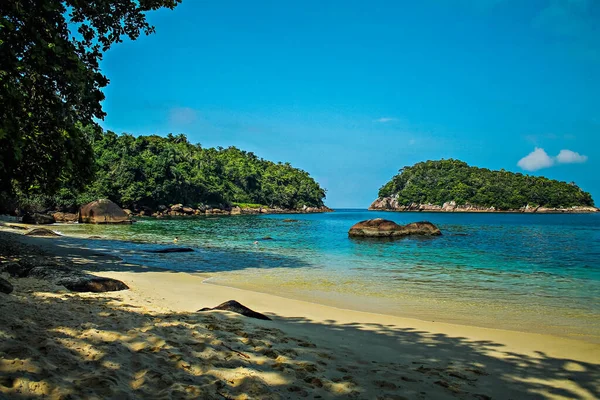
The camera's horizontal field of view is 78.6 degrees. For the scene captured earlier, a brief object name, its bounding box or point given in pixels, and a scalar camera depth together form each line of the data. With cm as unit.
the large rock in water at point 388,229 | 3562
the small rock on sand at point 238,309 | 727
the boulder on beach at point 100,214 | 4400
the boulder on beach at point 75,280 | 806
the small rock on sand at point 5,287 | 609
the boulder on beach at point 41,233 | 2418
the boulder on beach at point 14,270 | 843
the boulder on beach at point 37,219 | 3688
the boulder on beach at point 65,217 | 4484
